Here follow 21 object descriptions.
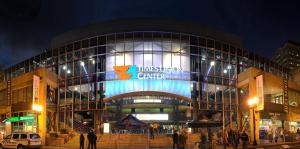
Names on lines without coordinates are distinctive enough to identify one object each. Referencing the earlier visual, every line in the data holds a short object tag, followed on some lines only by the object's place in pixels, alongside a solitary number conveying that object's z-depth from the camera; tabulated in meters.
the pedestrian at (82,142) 23.69
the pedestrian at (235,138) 24.31
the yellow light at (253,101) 28.67
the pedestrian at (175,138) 23.45
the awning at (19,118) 36.86
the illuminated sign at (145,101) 36.54
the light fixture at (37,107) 32.43
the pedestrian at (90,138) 22.89
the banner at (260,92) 31.68
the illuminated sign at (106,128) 33.59
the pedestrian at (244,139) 22.74
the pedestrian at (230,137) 25.51
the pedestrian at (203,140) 20.27
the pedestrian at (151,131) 28.86
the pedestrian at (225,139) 23.70
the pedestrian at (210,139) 21.55
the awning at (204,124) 21.74
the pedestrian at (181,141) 21.53
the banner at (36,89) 33.17
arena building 35.44
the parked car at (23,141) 25.08
